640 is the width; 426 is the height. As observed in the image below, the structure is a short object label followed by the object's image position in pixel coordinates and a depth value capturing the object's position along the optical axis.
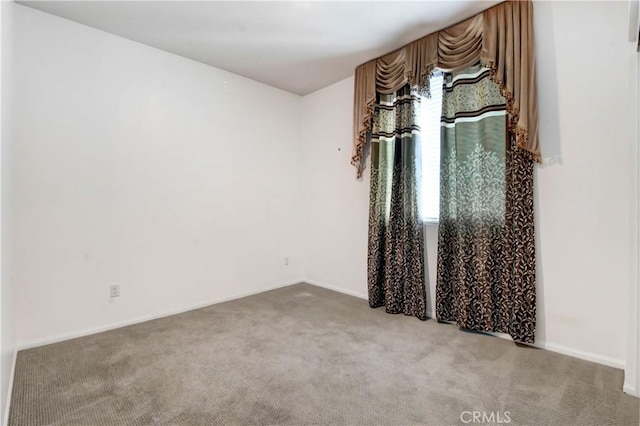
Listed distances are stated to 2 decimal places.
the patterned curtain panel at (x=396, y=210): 2.98
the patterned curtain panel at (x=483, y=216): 2.32
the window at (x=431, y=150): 2.95
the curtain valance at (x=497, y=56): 2.27
